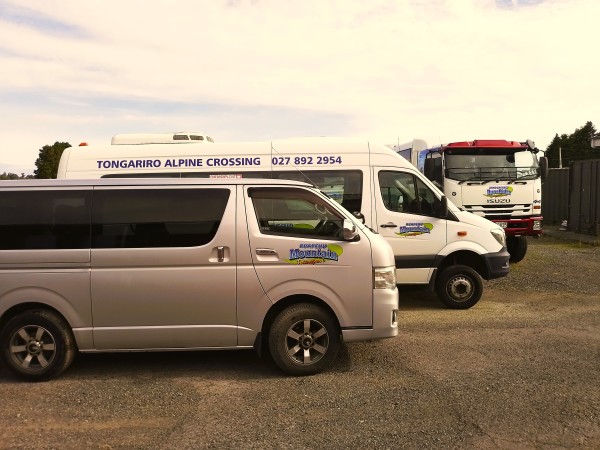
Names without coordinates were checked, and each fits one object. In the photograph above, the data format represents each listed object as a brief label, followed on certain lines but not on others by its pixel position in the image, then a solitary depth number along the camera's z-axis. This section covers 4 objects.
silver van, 4.94
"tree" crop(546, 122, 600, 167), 65.28
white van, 7.96
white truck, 11.23
